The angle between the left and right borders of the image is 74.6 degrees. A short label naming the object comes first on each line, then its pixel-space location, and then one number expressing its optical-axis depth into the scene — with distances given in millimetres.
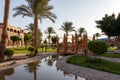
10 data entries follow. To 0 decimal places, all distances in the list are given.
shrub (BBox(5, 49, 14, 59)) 7350
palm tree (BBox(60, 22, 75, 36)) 26081
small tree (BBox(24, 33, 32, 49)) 19332
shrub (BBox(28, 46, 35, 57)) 10622
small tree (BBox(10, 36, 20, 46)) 17428
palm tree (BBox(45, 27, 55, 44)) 30348
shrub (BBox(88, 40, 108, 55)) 6165
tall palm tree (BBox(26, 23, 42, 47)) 24520
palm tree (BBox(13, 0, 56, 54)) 10855
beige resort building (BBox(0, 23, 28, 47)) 22204
